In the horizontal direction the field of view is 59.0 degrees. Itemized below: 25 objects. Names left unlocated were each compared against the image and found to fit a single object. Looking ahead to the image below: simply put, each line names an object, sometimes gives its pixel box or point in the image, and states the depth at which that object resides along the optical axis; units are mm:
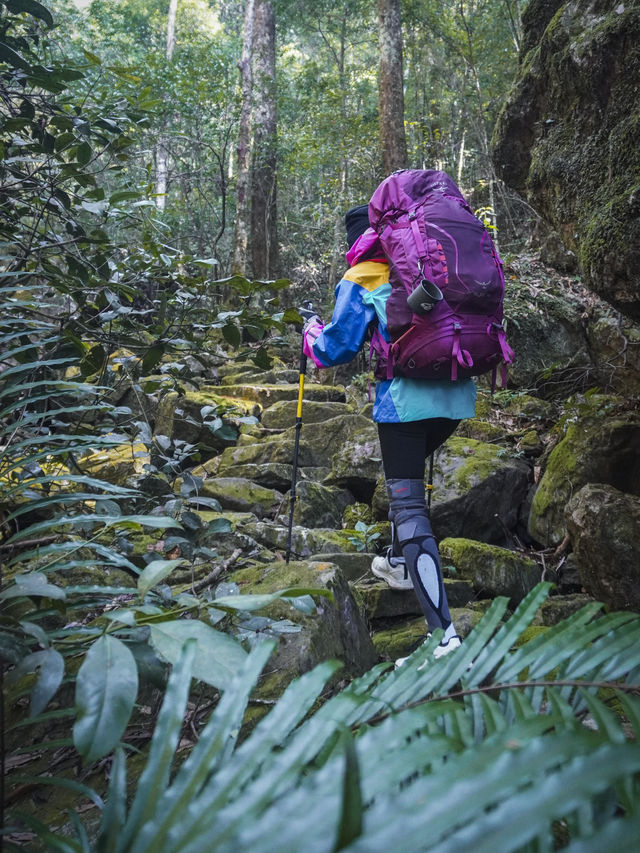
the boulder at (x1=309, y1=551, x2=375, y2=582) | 3617
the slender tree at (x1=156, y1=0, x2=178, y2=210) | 14404
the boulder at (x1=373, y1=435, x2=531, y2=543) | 4492
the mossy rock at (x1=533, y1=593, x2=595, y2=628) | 3215
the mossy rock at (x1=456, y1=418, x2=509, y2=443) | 5863
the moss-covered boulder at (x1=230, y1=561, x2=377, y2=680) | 1895
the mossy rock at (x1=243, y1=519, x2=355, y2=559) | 3705
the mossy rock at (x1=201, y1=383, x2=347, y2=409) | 8008
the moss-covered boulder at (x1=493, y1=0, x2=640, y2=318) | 3064
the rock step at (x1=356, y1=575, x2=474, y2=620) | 3308
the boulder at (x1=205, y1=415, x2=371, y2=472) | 5898
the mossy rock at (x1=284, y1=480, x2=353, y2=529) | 4617
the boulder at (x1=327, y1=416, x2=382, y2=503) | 5148
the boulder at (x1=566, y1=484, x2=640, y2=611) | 3268
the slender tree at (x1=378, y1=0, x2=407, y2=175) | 7738
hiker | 2727
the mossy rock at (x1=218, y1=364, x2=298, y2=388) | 8930
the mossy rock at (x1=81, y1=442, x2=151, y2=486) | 4758
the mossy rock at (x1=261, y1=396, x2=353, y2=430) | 7090
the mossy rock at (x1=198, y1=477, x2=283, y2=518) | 4625
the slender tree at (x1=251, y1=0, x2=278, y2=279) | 12297
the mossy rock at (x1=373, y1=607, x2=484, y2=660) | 2861
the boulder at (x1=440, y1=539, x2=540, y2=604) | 3726
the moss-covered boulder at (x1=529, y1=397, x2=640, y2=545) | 4266
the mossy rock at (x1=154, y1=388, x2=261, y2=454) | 6160
